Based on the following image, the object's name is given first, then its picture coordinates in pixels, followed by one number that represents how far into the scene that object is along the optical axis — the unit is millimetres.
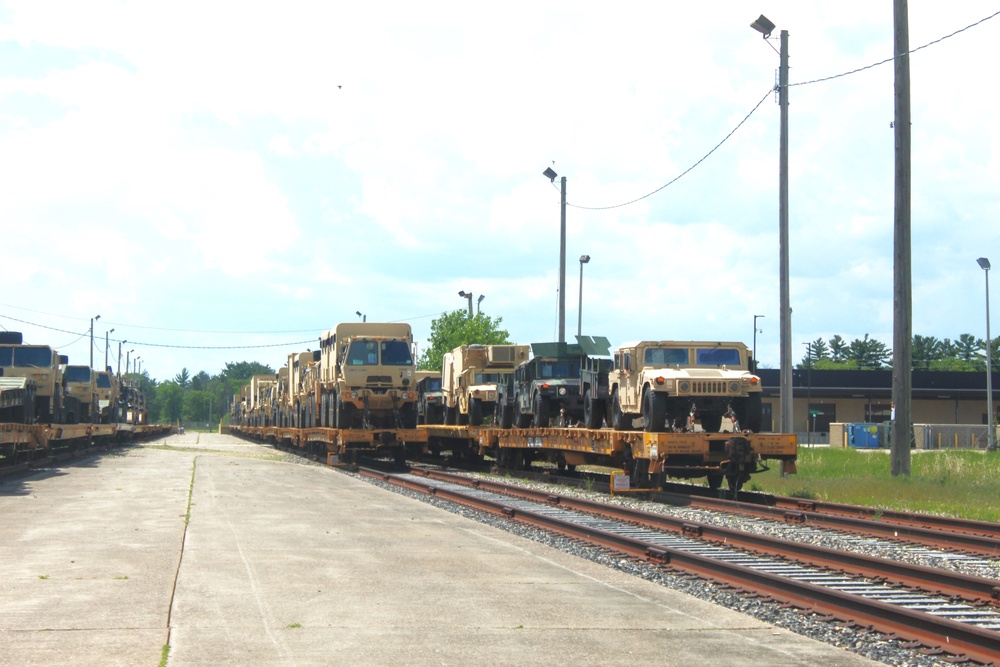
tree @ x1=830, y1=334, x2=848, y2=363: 186250
